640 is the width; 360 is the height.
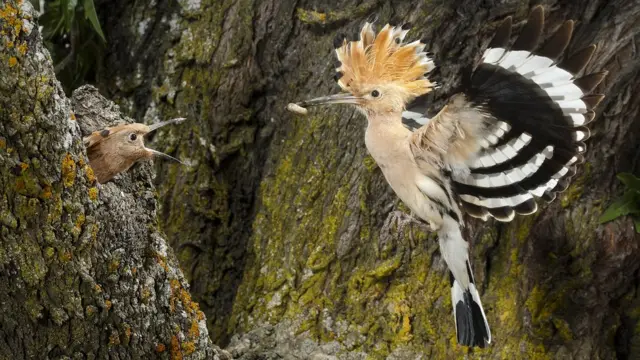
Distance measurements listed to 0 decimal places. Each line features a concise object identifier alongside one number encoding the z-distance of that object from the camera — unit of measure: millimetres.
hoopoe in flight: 5195
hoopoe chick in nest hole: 5395
